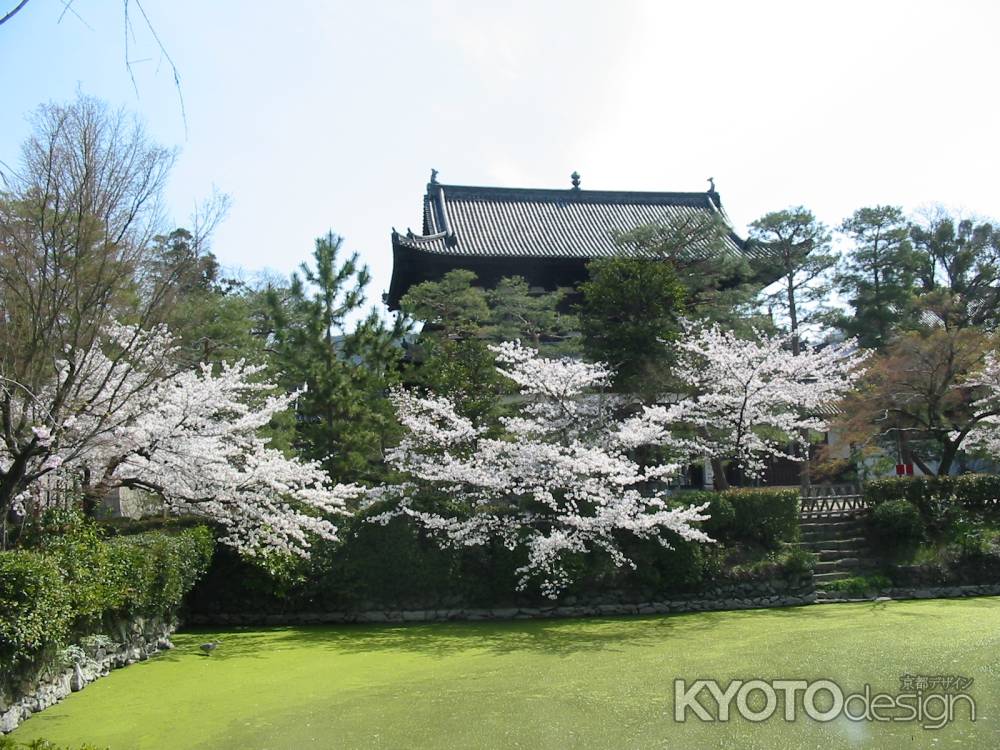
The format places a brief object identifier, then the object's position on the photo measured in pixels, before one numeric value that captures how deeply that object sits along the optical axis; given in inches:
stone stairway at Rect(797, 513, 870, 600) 491.8
